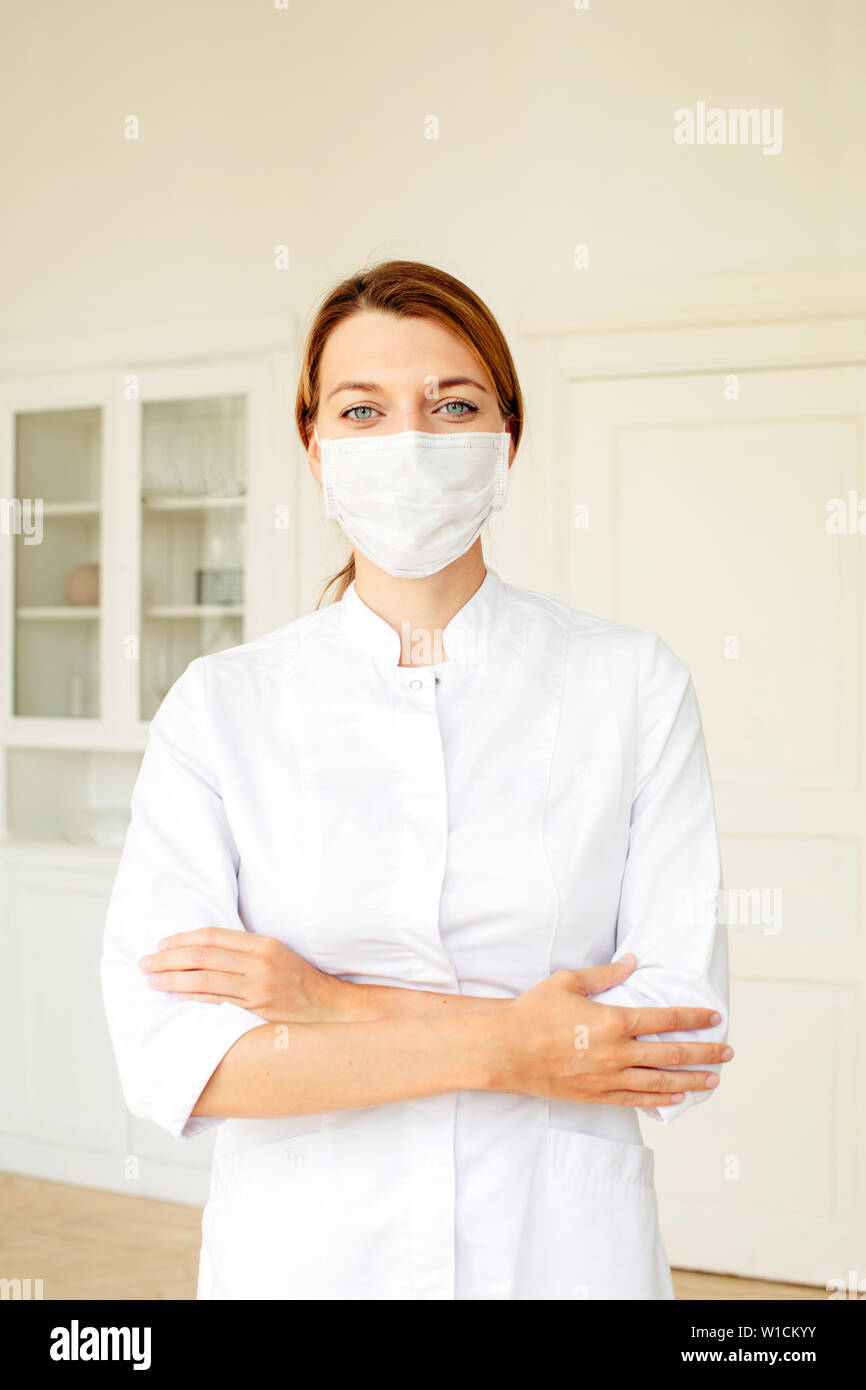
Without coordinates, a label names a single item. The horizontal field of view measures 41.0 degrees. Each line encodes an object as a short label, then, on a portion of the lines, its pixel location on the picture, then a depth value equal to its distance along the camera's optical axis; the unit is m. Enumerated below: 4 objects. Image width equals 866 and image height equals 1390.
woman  1.01
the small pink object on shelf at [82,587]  3.34
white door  2.77
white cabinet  3.17
